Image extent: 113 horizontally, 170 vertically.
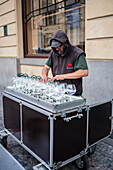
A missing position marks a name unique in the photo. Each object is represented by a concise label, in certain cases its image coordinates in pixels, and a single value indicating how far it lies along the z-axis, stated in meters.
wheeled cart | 2.33
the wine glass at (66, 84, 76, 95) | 2.74
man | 3.02
